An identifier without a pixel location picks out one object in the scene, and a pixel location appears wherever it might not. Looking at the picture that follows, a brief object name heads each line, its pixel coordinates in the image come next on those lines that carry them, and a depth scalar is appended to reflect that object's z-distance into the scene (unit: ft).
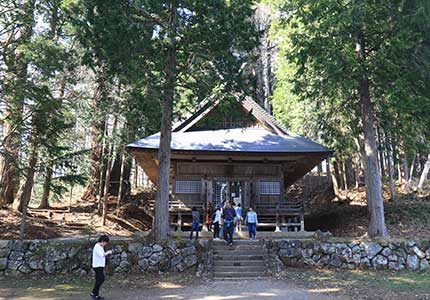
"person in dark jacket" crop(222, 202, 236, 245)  39.75
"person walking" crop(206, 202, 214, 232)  47.26
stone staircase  34.83
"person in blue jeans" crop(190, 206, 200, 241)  41.68
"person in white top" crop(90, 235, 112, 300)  26.11
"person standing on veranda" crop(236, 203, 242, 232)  46.32
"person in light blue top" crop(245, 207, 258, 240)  42.96
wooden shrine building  50.67
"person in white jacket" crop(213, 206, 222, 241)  42.11
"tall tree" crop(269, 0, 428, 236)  36.60
